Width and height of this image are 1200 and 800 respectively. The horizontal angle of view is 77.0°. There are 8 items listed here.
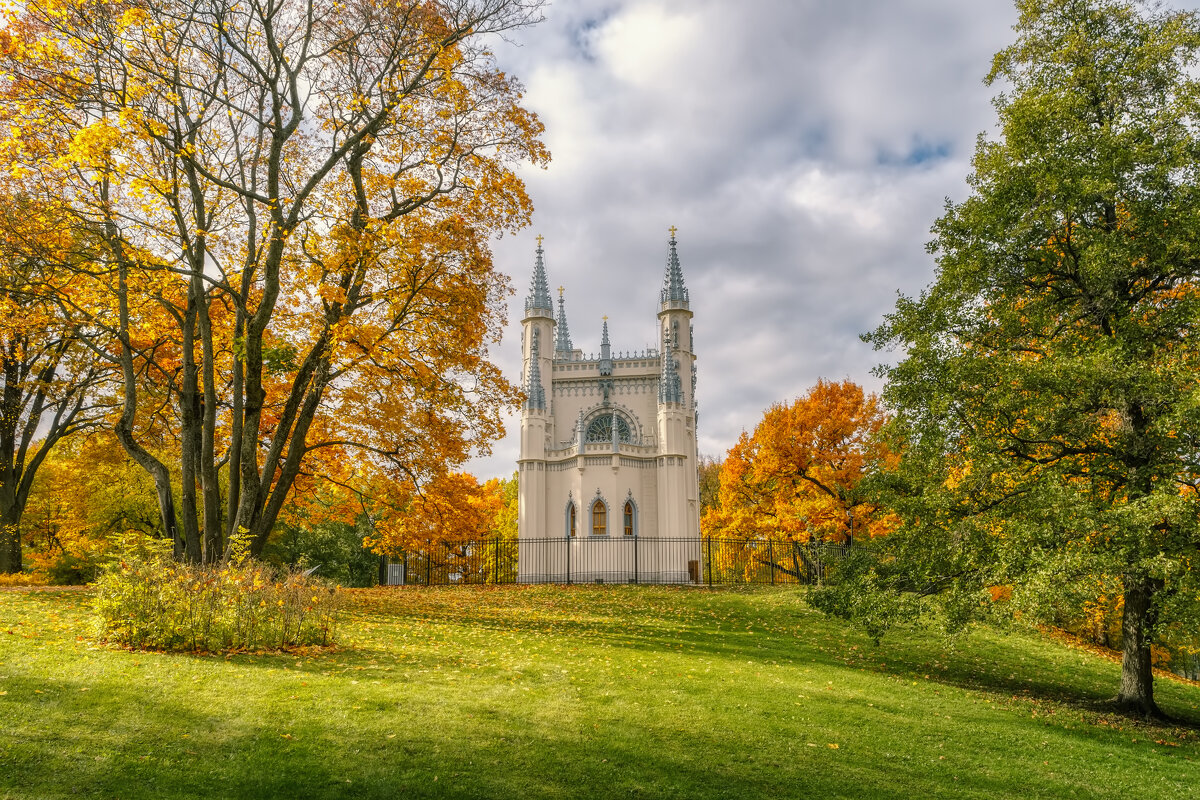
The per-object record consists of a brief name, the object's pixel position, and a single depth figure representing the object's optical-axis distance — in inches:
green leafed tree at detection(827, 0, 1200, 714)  367.6
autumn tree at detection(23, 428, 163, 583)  1002.1
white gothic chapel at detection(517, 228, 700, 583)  1325.0
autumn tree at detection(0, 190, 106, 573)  649.0
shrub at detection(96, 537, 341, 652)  360.2
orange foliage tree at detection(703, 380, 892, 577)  1072.2
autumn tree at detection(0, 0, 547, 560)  497.7
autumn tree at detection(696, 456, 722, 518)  1946.4
